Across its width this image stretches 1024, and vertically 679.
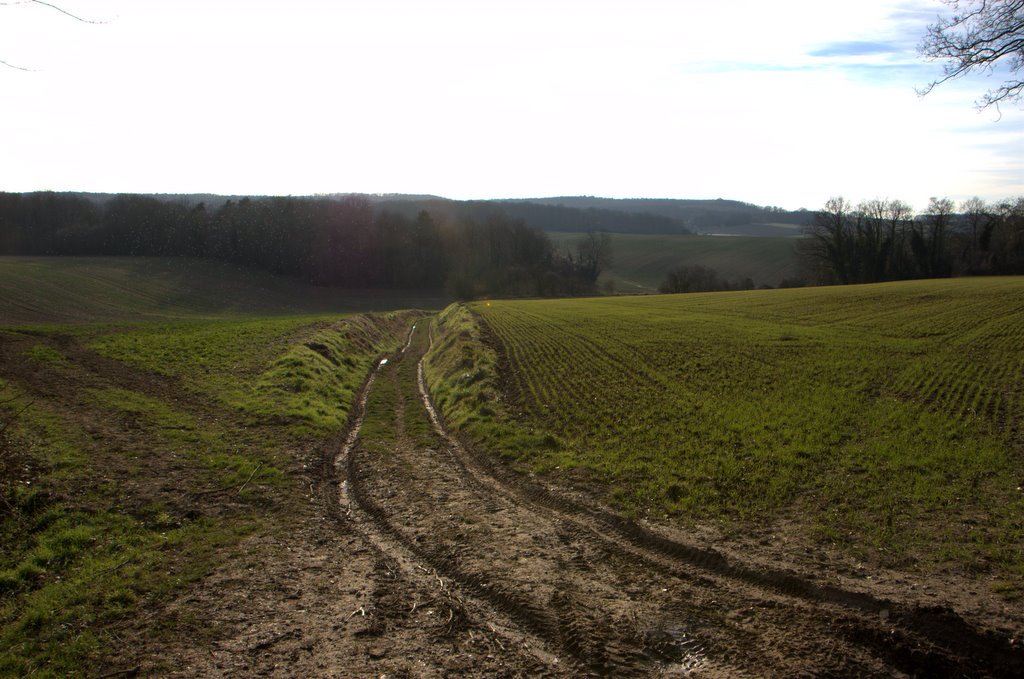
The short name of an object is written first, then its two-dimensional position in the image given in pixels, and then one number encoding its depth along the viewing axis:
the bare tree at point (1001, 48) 12.38
